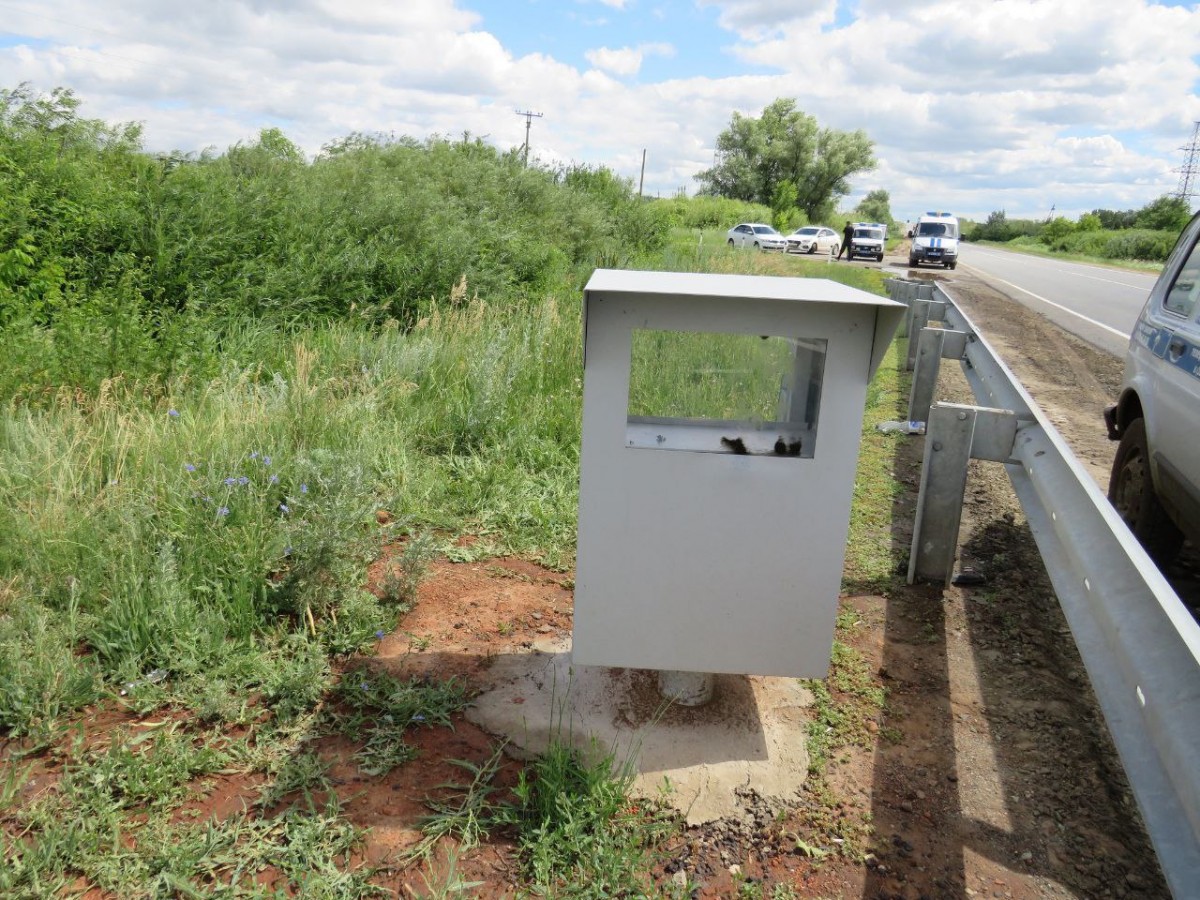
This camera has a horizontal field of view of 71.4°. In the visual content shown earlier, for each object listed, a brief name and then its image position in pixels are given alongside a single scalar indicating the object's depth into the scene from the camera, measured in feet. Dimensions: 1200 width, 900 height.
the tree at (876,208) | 299.99
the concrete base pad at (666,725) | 8.87
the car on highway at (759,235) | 128.71
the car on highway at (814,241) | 145.89
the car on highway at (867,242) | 130.21
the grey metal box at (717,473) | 8.22
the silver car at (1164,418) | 12.28
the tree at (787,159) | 229.25
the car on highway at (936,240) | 120.47
